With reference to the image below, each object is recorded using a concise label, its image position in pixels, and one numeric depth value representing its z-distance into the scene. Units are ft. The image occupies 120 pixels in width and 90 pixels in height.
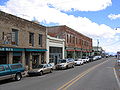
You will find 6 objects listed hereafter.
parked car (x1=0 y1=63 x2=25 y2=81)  36.42
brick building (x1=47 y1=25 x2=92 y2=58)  111.26
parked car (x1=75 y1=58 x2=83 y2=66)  92.57
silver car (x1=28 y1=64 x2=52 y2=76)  49.36
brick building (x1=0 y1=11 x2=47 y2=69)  53.59
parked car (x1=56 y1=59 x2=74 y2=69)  69.68
